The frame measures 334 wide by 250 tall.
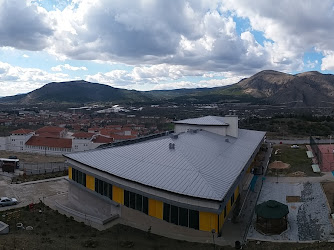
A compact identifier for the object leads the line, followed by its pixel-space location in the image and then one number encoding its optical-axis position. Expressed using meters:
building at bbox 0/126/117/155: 78.50
